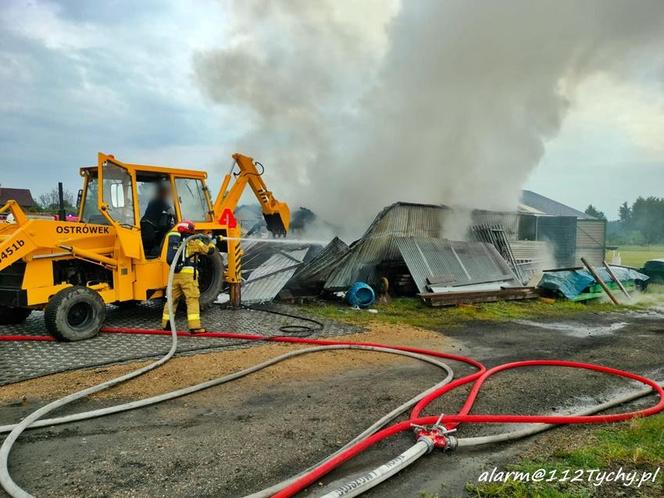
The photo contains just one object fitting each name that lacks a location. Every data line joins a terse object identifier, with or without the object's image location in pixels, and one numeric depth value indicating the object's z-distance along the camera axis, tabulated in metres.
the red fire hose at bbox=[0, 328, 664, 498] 2.70
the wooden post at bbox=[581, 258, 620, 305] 10.82
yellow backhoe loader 5.85
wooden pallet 9.37
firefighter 6.49
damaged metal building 9.82
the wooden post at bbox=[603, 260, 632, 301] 11.65
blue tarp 10.87
